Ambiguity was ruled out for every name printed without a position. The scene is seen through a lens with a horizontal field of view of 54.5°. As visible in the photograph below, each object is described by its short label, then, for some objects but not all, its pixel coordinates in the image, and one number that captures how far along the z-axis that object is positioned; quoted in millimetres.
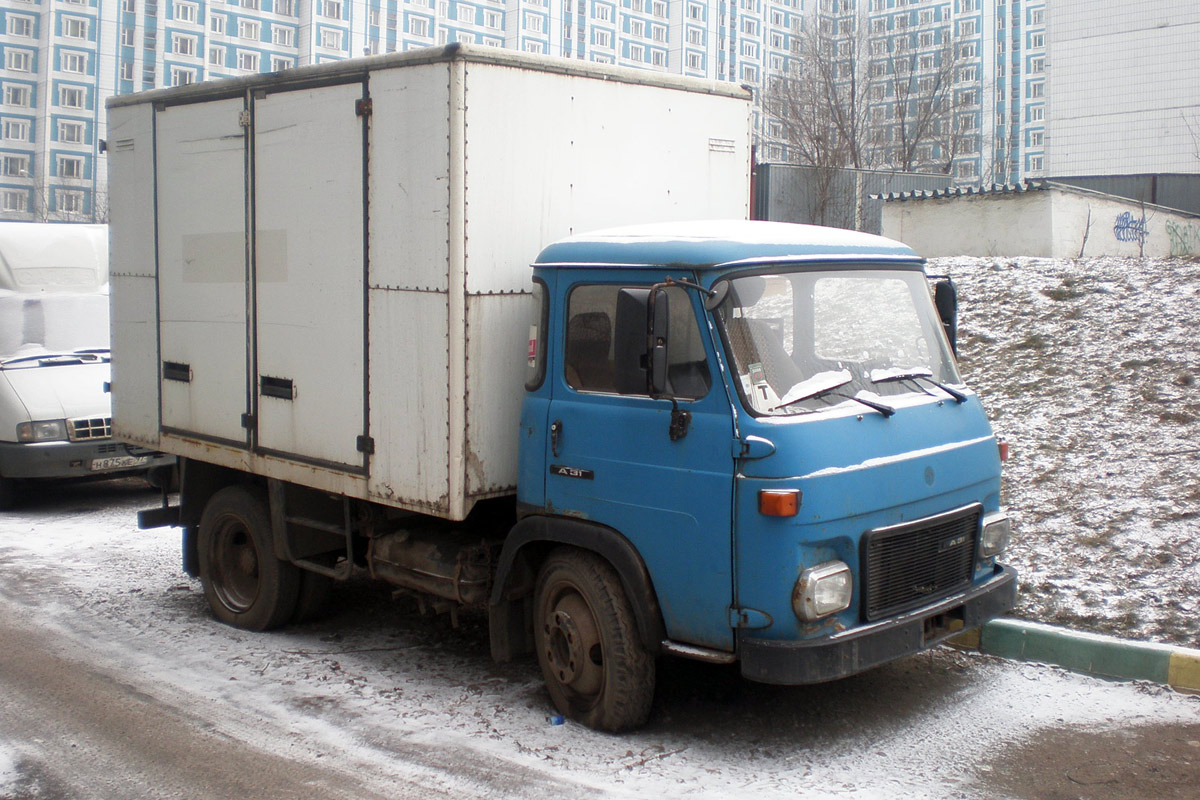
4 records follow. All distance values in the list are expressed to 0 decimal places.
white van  10656
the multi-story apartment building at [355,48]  66875
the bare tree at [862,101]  38281
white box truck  4727
